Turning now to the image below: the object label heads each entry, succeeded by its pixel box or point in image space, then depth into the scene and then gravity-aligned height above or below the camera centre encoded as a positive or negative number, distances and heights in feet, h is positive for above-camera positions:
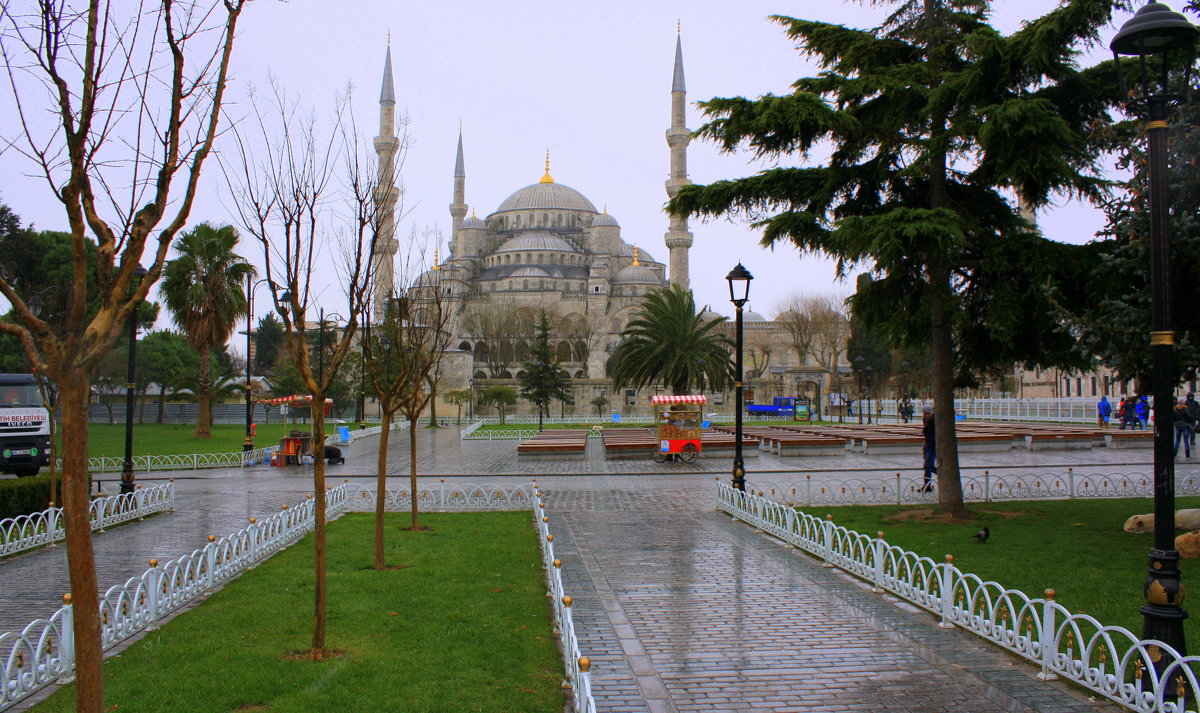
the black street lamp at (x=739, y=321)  41.29 +3.00
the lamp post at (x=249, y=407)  66.87 -2.28
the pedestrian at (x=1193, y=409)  66.44 -2.21
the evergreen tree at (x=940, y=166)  32.27 +9.19
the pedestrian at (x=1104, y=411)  96.27 -3.40
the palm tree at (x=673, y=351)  97.81 +3.62
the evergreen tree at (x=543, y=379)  126.11 +0.52
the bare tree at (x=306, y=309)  19.35 +1.83
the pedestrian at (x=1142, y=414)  97.96 -3.86
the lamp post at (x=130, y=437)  44.37 -2.82
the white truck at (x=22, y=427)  55.83 -2.90
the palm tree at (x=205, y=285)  93.20 +10.84
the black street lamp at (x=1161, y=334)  15.35 +0.85
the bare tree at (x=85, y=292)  11.89 +1.36
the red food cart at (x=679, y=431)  71.56 -4.18
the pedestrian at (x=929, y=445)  45.65 -3.53
